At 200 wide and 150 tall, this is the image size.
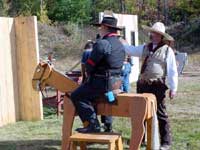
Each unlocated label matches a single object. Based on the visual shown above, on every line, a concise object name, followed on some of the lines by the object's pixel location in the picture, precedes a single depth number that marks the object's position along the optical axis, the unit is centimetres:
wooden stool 847
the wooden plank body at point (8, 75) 1305
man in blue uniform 875
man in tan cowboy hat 983
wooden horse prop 891
